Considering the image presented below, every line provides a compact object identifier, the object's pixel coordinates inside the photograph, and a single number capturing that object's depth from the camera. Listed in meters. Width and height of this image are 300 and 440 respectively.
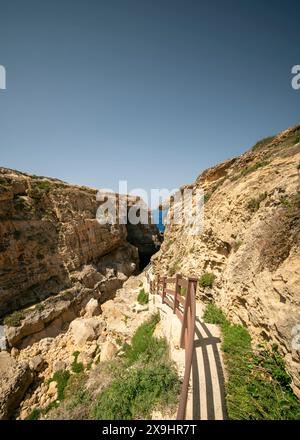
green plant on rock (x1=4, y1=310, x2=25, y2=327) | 13.12
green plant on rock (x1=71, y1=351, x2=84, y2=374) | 10.98
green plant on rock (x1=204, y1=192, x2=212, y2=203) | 13.53
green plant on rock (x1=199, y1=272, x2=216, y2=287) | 8.54
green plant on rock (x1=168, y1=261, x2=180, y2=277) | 13.00
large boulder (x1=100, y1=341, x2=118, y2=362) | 10.53
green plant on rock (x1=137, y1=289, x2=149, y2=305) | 13.87
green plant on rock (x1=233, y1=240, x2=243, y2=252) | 7.73
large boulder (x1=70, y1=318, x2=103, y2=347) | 13.07
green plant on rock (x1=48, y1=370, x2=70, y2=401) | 9.80
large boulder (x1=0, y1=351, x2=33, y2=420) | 8.88
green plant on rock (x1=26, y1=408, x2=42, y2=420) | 8.66
